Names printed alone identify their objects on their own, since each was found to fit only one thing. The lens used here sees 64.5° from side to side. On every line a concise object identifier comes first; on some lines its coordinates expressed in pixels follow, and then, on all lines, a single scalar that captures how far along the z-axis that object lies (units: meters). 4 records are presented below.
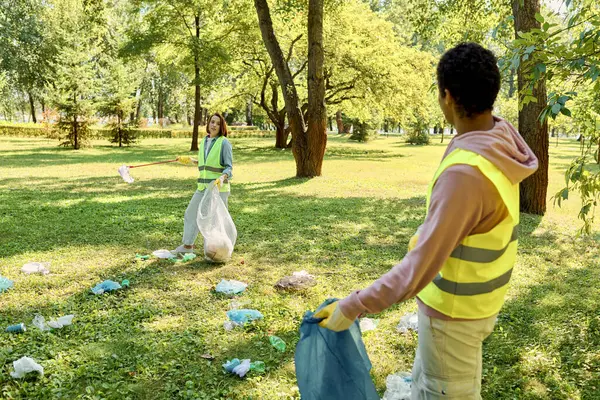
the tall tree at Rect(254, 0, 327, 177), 12.62
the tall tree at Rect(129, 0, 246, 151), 21.55
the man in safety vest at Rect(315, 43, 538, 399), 1.49
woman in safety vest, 6.09
